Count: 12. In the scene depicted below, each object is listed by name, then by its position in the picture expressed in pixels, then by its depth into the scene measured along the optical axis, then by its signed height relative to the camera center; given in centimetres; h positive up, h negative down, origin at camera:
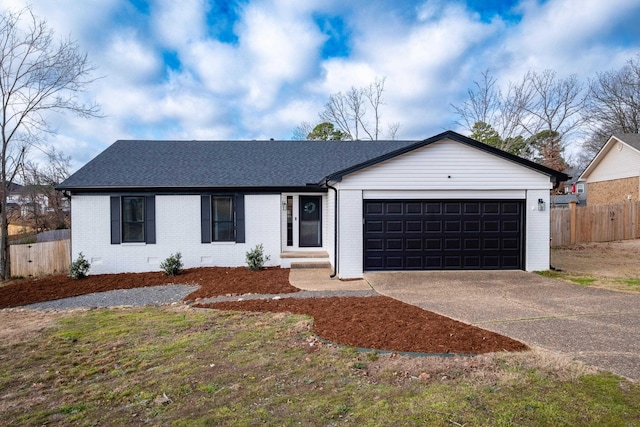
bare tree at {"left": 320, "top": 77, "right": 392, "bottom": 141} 2606 +736
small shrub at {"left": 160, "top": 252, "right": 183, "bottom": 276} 1073 -177
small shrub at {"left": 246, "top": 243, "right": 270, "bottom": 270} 1109 -162
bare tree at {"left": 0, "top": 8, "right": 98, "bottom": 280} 1192 +471
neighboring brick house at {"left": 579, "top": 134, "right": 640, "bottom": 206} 2072 +223
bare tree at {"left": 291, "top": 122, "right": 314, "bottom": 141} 2978 +655
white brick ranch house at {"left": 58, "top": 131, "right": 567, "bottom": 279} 989 +6
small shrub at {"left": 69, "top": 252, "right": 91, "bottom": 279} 1068 -184
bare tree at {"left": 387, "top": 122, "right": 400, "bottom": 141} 2672 +585
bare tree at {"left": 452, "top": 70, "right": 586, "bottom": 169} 2430 +710
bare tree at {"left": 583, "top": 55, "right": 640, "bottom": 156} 2562 +788
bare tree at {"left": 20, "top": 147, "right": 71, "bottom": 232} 2162 +50
